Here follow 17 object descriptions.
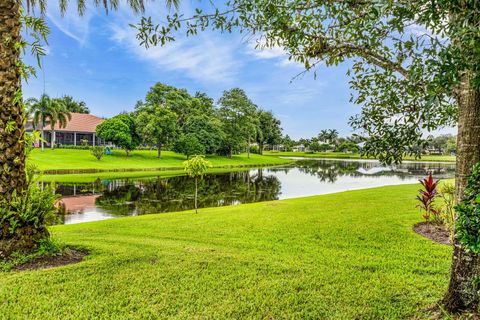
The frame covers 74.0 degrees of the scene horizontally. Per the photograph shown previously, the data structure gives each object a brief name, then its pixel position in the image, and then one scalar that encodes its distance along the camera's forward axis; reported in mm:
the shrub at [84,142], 53006
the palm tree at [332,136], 122412
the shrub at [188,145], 47594
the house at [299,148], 134500
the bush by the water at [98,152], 39750
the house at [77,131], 53625
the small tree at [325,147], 111938
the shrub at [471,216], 2357
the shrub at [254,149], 88281
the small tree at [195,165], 13406
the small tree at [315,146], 111500
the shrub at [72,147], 49062
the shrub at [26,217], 5262
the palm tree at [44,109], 42688
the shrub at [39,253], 5039
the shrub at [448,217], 6775
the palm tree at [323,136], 127375
